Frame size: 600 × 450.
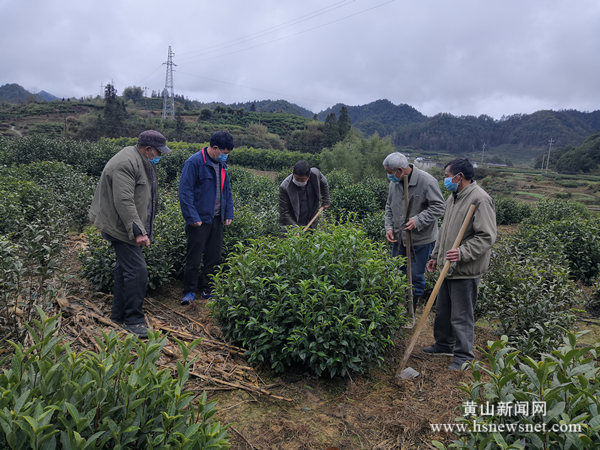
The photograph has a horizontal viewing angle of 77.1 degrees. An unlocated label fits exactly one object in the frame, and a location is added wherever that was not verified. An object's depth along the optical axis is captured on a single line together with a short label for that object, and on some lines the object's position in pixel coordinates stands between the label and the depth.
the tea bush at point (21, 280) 2.86
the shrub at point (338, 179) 11.55
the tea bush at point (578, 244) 6.42
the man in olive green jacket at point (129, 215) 3.51
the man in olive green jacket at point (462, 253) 3.29
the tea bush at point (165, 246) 4.44
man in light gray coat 4.35
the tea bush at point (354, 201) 9.06
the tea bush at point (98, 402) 1.47
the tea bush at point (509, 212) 13.70
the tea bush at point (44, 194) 5.52
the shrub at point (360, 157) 22.17
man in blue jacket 4.52
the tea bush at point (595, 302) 5.42
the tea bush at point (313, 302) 2.97
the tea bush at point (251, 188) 8.63
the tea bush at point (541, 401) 1.54
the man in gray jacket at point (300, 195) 5.02
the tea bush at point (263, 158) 31.39
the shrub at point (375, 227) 6.90
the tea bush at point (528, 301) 3.55
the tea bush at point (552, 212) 9.30
